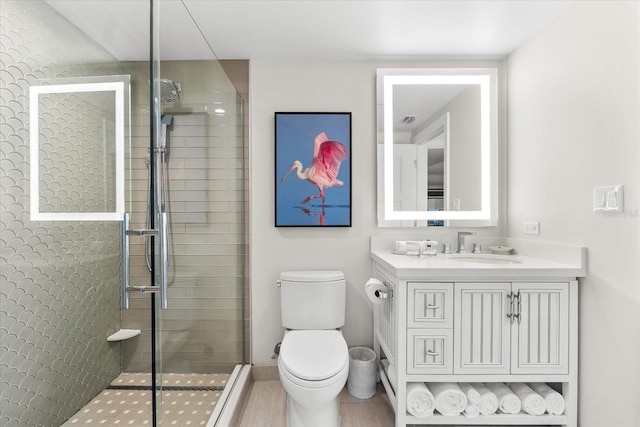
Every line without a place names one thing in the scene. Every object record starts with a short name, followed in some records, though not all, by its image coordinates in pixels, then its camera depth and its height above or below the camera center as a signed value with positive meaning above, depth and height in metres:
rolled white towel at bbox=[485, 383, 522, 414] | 1.62 -0.92
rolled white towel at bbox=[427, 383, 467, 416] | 1.61 -0.91
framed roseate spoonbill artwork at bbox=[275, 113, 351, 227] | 2.29 +0.29
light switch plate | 1.39 +0.06
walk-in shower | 0.94 -0.06
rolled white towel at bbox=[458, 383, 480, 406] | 1.62 -0.88
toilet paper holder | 1.82 -0.44
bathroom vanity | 1.61 -0.57
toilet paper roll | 1.84 -0.42
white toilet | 1.53 -0.71
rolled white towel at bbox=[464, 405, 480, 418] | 1.62 -0.96
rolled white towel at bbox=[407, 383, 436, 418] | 1.62 -0.92
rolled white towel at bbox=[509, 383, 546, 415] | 1.62 -0.92
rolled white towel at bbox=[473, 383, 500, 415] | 1.62 -0.93
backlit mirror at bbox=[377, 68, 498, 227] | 2.30 +0.46
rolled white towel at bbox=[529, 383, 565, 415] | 1.61 -0.91
